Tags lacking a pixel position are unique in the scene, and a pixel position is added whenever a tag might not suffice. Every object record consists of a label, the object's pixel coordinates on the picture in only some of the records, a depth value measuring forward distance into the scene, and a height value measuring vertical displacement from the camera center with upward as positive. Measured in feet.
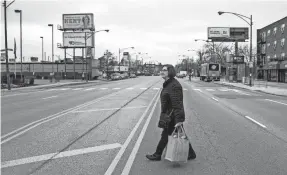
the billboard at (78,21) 258.37 +39.71
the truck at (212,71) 201.68 +0.67
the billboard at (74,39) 254.47 +25.40
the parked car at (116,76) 258.24 -2.71
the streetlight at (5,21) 109.15 +17.03
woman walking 19.86 -1.87
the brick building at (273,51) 190.80 +13.09
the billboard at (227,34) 292.40 +34.04
